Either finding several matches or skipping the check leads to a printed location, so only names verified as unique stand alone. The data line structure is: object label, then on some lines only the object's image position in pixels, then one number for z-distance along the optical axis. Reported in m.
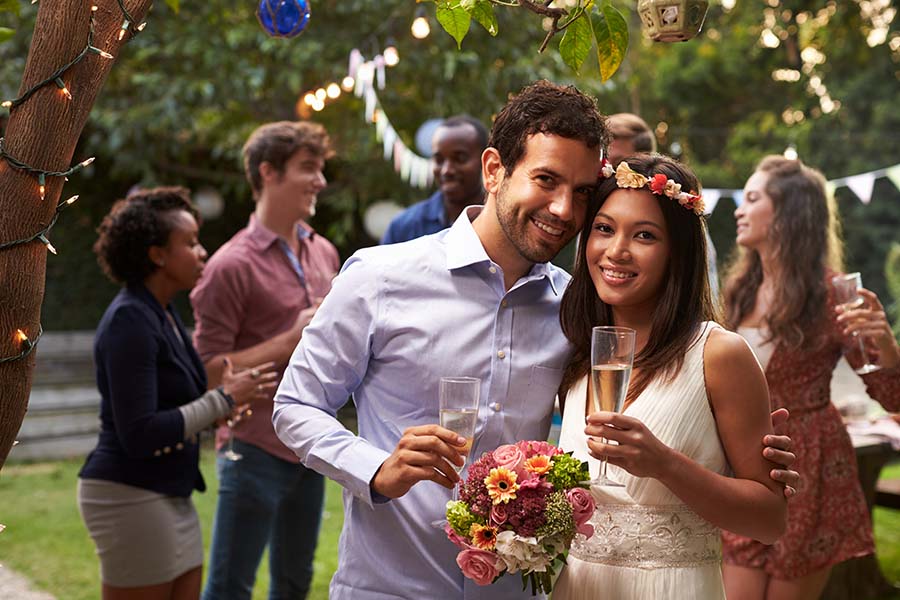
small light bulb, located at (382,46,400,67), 7.52
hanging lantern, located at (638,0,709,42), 2.40
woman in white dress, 2.31
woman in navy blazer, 3.38
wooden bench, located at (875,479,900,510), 6.11
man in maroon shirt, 4.00
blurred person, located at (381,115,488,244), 4.68
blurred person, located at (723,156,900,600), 3.75
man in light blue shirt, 2.31
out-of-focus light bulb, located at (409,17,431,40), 6.74
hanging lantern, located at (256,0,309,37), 3.22
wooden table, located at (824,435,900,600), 5.54
